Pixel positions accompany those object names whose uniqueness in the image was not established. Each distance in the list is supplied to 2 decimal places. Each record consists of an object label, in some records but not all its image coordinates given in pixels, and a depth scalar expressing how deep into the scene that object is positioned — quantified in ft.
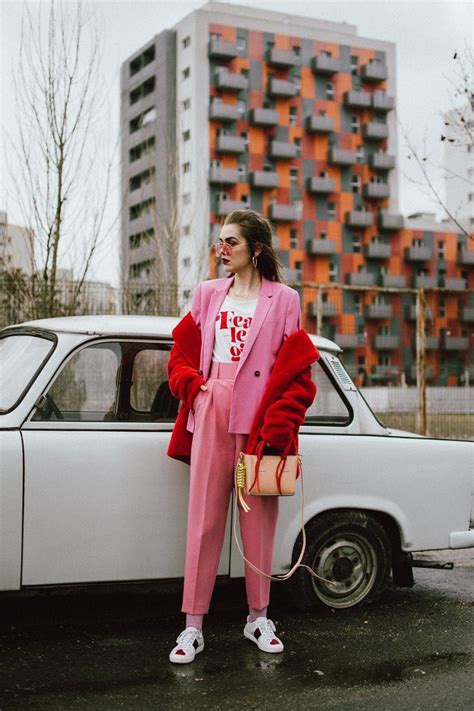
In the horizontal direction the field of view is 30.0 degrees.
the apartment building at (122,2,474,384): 230.48
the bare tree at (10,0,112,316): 36.81
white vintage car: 14.20
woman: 14.00
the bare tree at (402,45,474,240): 30.78
